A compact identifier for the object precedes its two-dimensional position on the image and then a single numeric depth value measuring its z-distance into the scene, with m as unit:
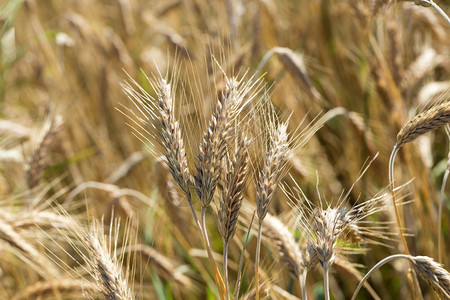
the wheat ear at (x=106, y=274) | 0.87
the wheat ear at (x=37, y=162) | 1.10
